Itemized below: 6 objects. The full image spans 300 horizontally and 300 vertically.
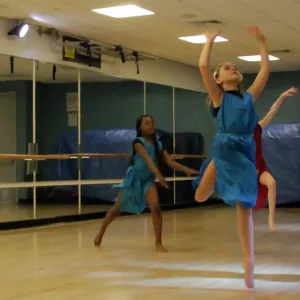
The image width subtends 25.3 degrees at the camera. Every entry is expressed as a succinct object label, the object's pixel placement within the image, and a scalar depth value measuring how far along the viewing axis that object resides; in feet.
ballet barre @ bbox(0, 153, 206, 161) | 26.37
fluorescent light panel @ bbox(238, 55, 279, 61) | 35.91
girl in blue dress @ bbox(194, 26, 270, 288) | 12.89
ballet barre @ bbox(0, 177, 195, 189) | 27.35
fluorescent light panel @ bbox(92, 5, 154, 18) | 24.40
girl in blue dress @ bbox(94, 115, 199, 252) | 18.94
